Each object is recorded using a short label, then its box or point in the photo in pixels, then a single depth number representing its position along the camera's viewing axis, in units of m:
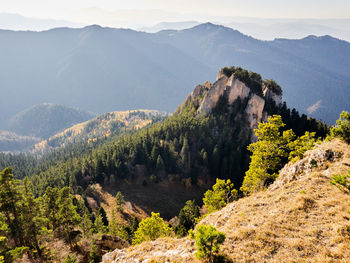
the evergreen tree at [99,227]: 55.19
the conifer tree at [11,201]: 31.82
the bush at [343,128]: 30.33
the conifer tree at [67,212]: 40.03
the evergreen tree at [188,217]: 60.72
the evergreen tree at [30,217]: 34.31
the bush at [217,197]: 36.92
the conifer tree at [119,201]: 81.00
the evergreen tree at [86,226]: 49.96
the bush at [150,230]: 39.81
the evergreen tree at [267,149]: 30.91
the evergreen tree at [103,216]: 67.95
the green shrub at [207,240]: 14.77
